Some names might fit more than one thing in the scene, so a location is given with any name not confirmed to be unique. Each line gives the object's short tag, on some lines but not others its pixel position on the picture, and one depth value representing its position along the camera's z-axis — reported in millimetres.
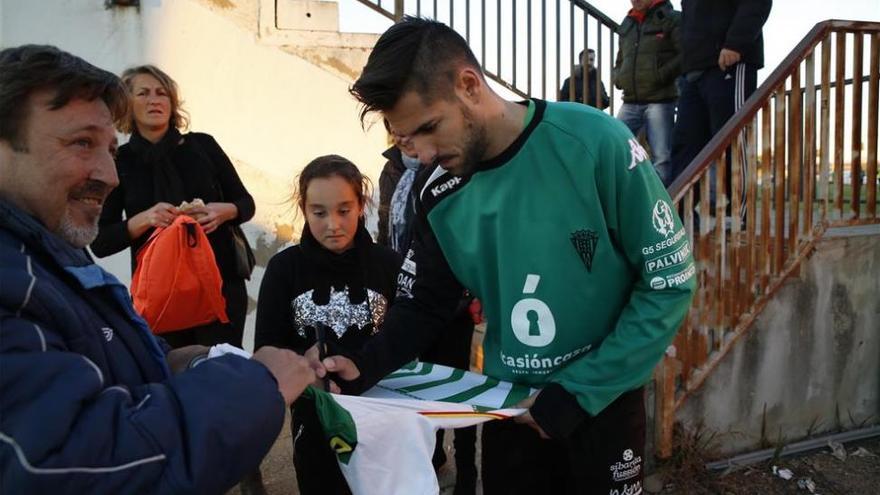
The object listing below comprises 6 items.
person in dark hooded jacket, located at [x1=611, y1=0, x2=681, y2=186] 5871
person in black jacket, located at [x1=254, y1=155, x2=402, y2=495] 2914
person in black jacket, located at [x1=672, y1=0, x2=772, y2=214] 4871
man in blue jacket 1171
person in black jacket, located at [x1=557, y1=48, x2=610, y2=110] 7602
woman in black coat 3588
